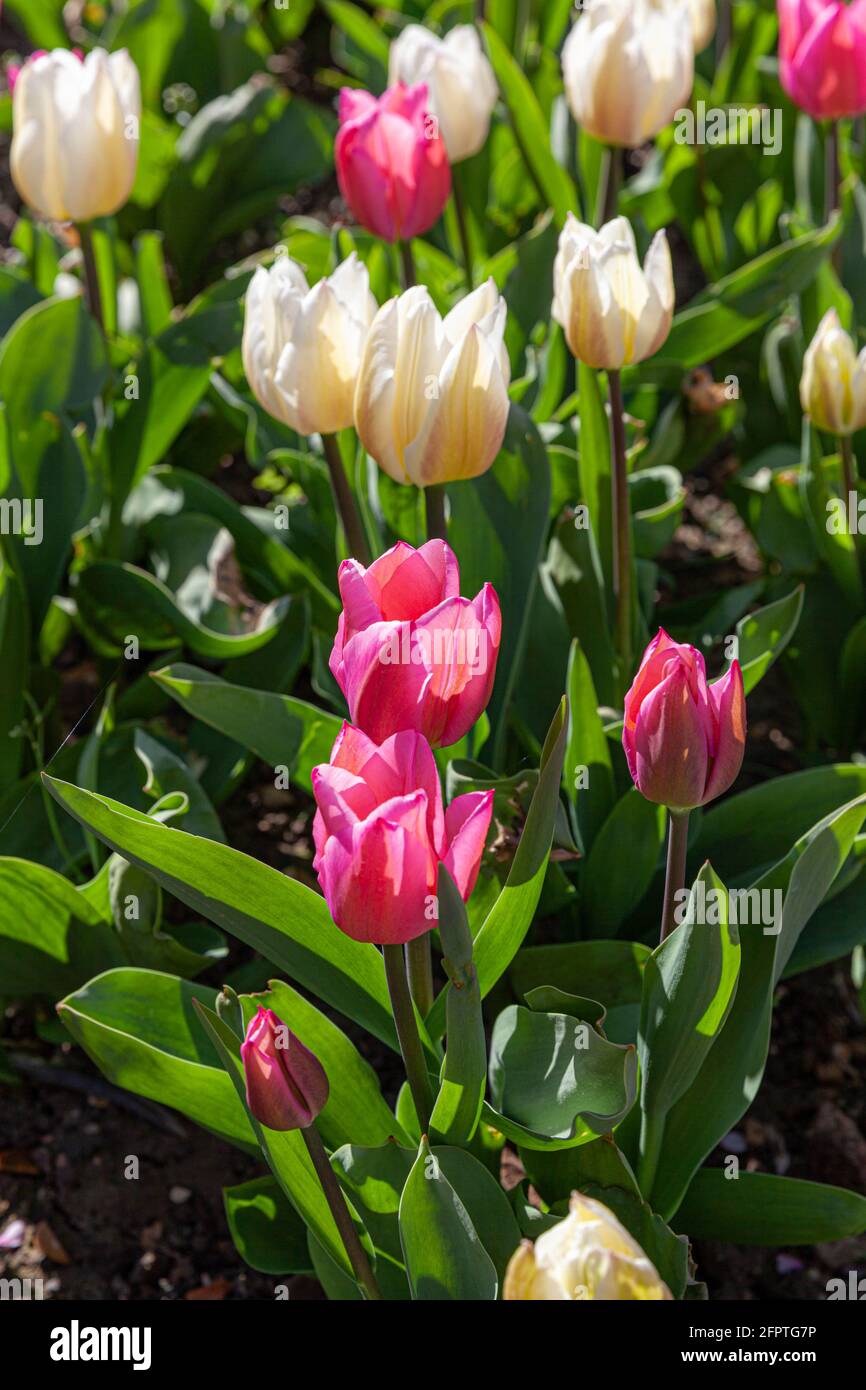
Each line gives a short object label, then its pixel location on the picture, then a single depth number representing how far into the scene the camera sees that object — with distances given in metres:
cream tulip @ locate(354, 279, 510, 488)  1.34
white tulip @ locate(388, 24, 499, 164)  2.08
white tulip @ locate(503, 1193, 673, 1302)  0.77
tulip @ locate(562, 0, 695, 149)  1.92
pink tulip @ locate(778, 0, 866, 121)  2.06
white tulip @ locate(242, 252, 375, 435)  1.44
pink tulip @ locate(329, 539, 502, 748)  1.03
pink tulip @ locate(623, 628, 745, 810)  1.10
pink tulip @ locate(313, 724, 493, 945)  0.96
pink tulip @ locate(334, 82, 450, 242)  1.74
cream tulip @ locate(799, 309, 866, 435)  1.79
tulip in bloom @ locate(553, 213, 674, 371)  1.52
